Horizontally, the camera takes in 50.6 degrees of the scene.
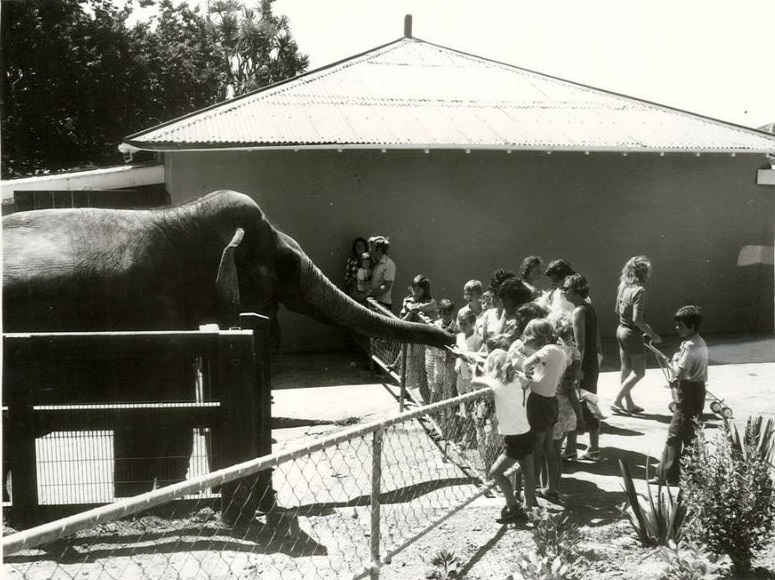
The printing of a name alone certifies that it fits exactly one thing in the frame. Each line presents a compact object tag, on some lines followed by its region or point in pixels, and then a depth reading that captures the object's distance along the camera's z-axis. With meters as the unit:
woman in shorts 8.13
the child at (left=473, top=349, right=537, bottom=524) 5.17
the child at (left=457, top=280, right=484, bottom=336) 7.55
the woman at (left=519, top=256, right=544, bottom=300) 7.31
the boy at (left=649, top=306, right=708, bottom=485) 5.62
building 11.80
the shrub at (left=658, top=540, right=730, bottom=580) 4.05
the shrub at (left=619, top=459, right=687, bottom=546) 4.56
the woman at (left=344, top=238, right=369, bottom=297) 11.41
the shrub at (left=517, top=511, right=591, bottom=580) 4.00
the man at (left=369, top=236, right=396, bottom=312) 10.66
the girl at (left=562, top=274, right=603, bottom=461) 6.63
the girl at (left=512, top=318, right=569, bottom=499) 5.34
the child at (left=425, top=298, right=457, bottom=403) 7.30
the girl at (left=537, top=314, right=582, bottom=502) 5.86
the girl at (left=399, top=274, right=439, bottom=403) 8.18
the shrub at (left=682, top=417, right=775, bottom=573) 4.32
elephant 5.95
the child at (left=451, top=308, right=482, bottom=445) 6.42
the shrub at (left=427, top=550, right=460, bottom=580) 4.43
